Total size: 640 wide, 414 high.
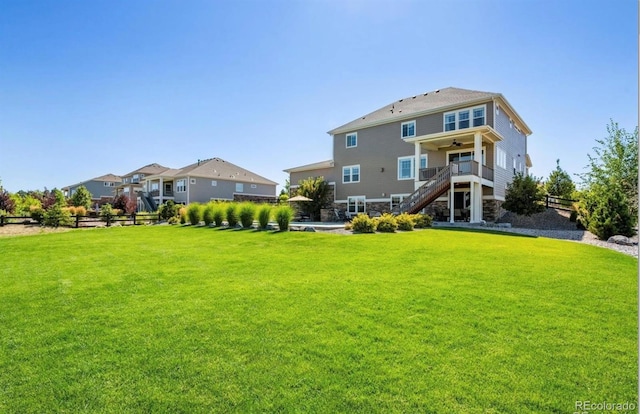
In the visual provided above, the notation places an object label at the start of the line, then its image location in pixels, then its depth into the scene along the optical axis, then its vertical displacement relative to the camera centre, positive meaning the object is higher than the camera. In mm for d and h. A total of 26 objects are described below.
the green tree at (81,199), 35469 +1076
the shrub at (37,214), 20964 -370
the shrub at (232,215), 17734 -414
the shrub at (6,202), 24703 +522
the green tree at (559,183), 27781 +2113
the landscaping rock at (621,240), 10803 -1204
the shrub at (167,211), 25516 -248
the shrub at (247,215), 16844 -394
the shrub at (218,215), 18906 -436
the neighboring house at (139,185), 42125 +3547
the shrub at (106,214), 22589 -461
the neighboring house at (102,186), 57094 +4134
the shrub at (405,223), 14299 -731
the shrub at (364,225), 13484 -768
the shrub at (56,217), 20562 -578
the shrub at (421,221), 15695 -713
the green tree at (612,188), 12359 +817
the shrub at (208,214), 19389 -383
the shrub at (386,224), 13734 -750
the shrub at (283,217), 14875 -452
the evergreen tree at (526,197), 19344 +588
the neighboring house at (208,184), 38156 +3063
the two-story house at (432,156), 18641 +3798
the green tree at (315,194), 26672 +1136
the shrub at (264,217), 16000 -479
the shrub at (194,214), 20281 -397
